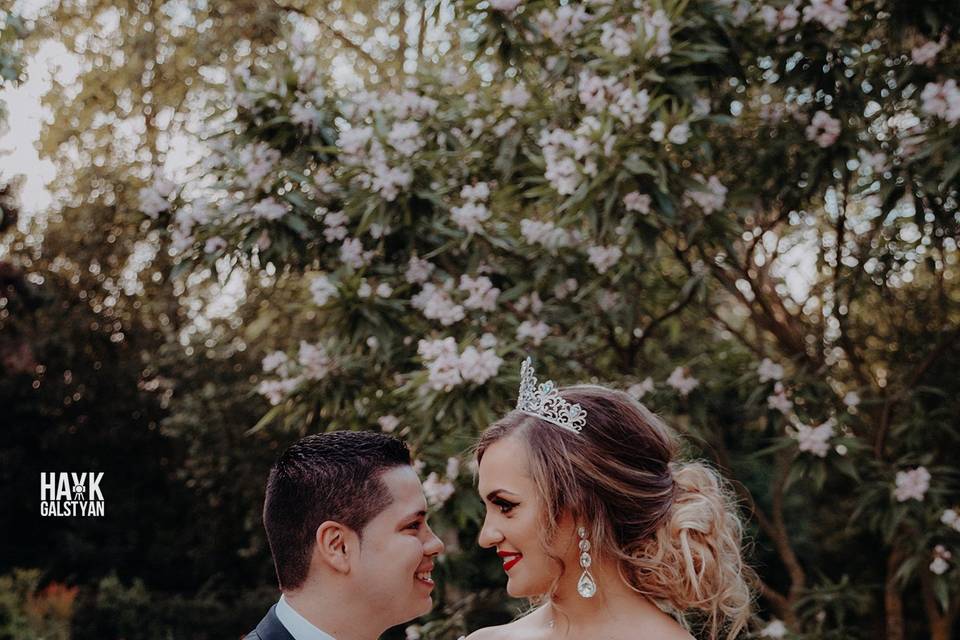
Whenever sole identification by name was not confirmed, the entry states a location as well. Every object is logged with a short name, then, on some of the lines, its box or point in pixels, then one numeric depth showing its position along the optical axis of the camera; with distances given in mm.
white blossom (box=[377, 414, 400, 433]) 4812
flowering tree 4359
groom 2213
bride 2609
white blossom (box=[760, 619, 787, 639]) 4758
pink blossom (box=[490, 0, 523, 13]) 4574
